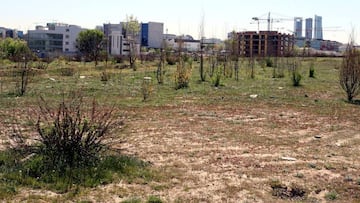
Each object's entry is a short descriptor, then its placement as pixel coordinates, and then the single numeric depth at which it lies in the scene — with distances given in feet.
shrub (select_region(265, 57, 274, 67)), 96.08
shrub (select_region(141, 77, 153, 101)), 43.93
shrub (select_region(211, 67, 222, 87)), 56.49
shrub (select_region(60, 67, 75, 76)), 70.43
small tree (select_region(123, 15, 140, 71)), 122.01
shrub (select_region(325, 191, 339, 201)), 17.74
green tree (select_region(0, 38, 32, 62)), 107.53
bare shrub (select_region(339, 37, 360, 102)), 46.06
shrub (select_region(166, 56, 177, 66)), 95.76
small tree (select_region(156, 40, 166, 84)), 59.01
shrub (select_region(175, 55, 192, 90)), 53.66
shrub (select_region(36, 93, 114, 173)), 18.76
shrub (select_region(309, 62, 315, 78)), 72.26
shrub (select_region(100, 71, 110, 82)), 60.60
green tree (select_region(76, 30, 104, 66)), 179.63
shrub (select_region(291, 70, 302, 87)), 57.88
